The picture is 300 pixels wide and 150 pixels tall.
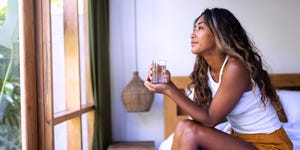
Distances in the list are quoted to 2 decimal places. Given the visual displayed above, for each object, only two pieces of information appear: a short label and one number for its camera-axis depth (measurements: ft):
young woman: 4.21
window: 5.16
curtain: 8.27
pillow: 8.37
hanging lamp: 8.88
